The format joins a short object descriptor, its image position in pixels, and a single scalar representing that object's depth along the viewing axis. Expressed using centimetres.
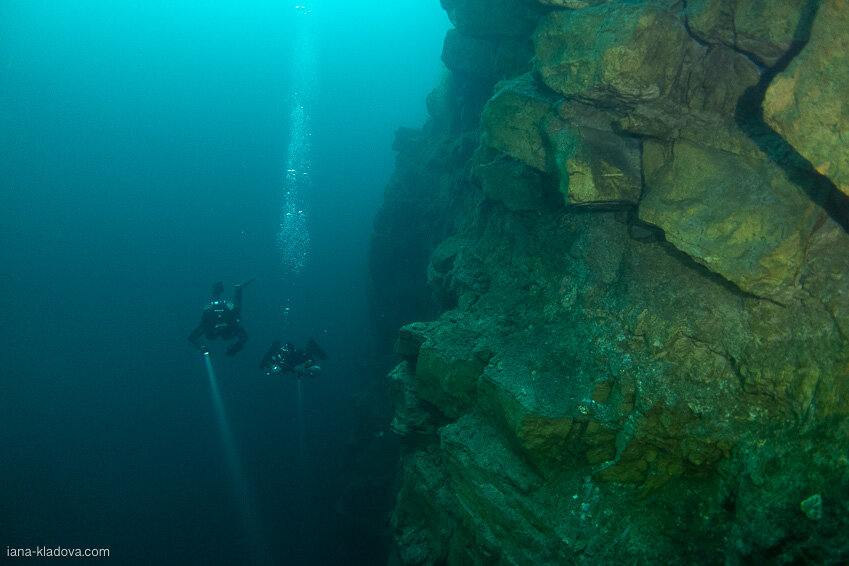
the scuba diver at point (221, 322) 1306
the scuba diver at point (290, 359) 1206
